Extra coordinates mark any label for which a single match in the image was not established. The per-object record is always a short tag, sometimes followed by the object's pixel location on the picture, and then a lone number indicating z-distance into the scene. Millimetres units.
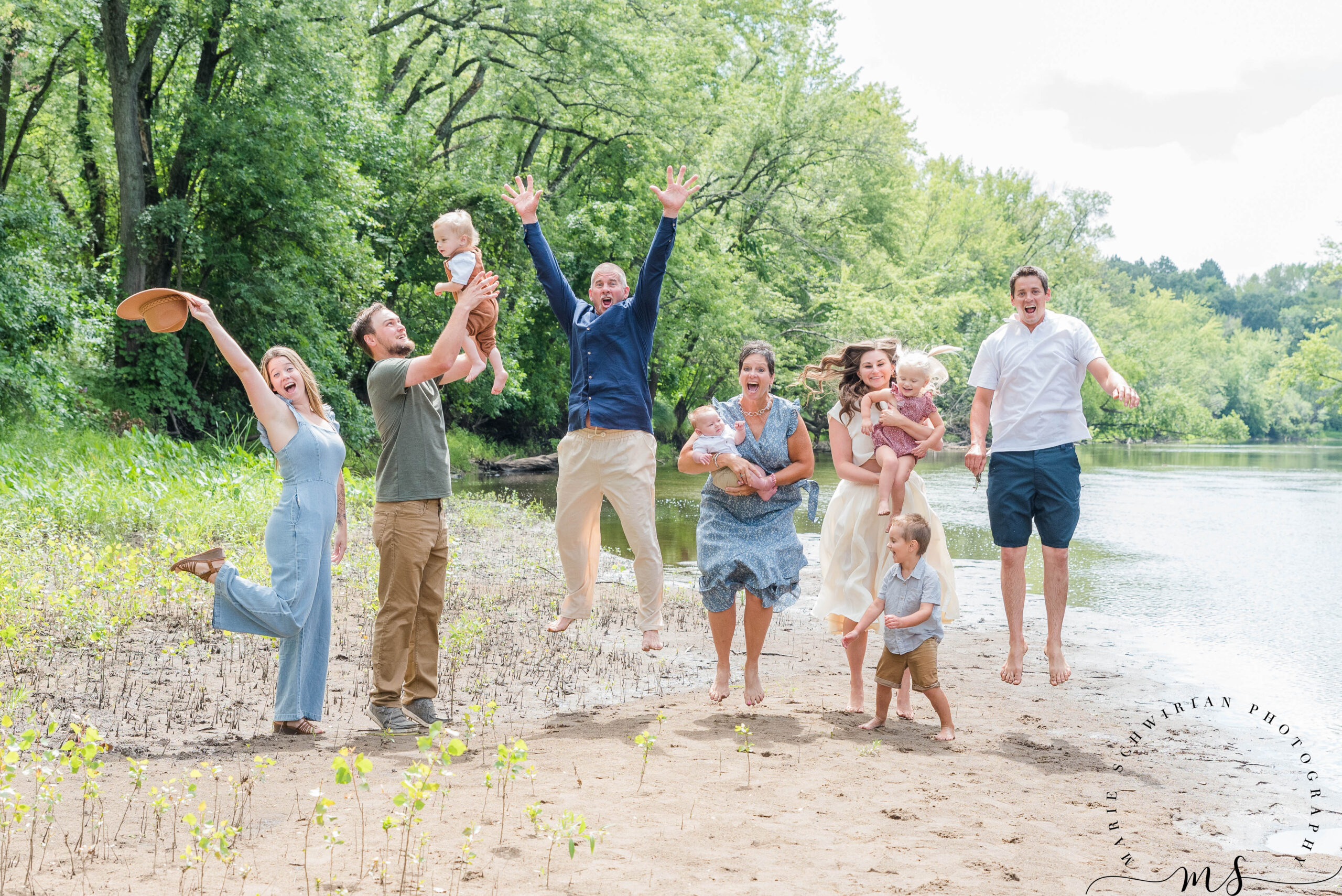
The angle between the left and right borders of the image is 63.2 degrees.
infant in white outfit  6211
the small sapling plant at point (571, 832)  3809
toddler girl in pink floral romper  6234
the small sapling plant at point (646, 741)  4836
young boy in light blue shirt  5879
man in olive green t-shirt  5734
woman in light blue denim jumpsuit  5383
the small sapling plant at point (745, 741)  5167
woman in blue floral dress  6398
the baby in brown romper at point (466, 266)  5934
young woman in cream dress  6406
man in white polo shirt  6414
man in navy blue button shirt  6441
